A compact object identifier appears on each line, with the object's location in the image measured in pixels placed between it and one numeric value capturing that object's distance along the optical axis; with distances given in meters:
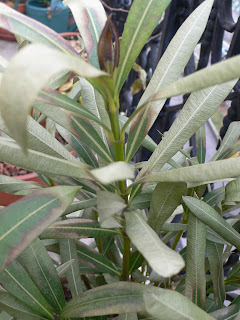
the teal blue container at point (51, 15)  2.65
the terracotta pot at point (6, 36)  2.54
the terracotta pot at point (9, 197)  1.27
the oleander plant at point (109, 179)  0.30
